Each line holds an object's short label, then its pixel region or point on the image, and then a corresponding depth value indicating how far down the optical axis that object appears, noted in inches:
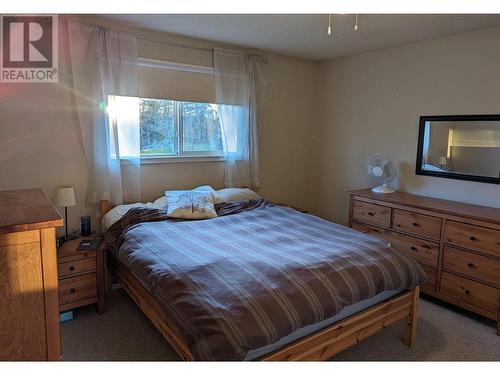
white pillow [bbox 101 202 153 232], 110.7
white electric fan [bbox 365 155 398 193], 134.5
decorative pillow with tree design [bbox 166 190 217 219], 114.0
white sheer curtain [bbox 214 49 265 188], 138.4
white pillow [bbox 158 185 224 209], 121.4
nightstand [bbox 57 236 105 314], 95.6
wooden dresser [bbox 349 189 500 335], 97.0
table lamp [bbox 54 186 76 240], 104.8
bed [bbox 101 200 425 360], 59.9
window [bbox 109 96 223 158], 128.0
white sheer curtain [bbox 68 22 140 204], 110.7
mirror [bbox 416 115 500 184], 113.0
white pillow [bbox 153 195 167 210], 120.0
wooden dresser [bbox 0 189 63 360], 41.4
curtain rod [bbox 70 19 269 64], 119.8
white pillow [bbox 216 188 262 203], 133.7
